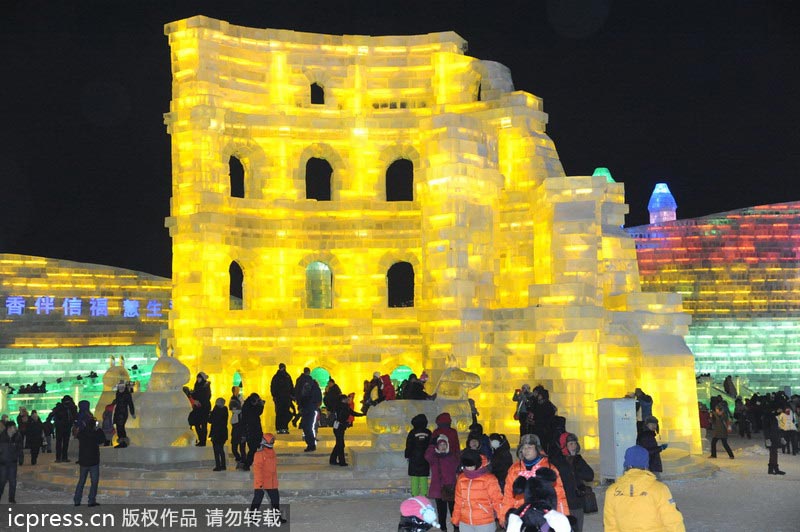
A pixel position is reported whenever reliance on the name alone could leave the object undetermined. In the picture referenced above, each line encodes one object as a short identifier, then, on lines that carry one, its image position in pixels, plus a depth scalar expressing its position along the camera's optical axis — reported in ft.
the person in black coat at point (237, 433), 75.75
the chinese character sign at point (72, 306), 217.77
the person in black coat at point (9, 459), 66.80
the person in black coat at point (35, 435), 96.73
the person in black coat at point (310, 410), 81.66
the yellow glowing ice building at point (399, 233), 104.01
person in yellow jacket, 32.04
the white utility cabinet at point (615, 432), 74.43
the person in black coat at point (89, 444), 62.64
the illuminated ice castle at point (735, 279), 275.18
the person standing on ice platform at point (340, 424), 77.30
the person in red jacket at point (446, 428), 51.59
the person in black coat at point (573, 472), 42.36
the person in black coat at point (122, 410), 84.28
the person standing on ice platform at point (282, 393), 90.12
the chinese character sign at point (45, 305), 215.10
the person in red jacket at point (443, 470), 48.19
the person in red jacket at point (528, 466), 35.06
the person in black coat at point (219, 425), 74.02
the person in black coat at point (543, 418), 74.79
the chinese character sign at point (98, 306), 222.28
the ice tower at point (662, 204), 338.13
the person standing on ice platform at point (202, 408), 83.56
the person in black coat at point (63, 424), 93.53
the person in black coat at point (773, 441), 82.89
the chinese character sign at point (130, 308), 226.79
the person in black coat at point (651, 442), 55.93
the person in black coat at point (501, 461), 51.60
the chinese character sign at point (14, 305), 211.41
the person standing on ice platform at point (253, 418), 69.36
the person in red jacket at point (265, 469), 55.26
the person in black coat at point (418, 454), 53.31
